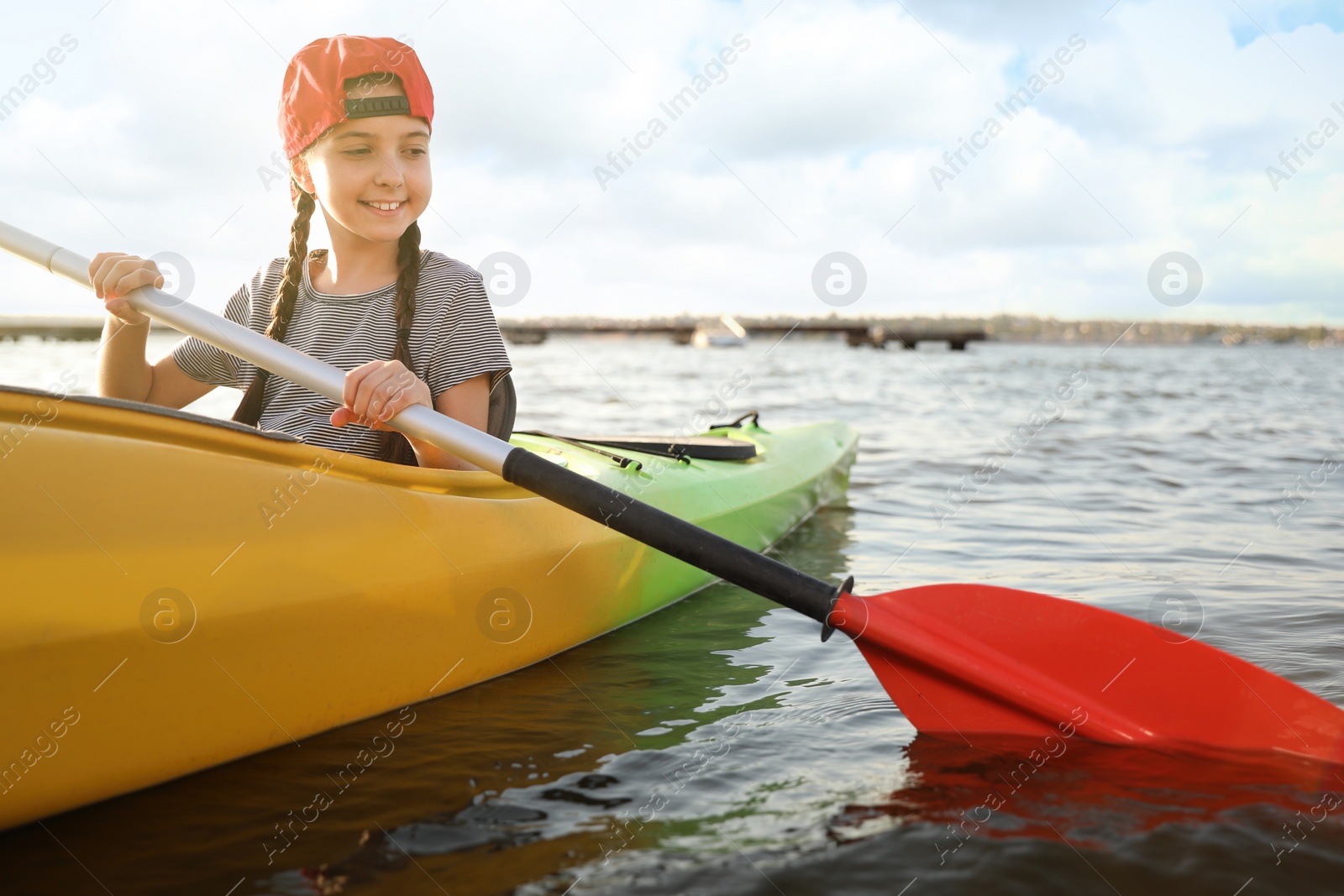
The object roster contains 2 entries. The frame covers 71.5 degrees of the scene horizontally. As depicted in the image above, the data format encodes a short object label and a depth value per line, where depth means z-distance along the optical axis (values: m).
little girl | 2.15
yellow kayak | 1.55
